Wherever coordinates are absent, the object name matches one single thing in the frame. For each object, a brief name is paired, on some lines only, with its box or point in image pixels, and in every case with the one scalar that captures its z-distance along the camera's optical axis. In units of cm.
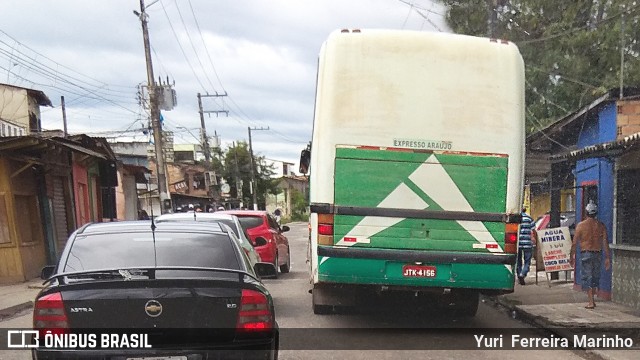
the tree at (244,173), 6391
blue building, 1001
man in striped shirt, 1382
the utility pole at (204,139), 4709
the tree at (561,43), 2238
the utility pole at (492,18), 1717
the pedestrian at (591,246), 997
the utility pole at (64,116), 4311
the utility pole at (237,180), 6103
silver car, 1020
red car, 1413
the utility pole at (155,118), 2491
